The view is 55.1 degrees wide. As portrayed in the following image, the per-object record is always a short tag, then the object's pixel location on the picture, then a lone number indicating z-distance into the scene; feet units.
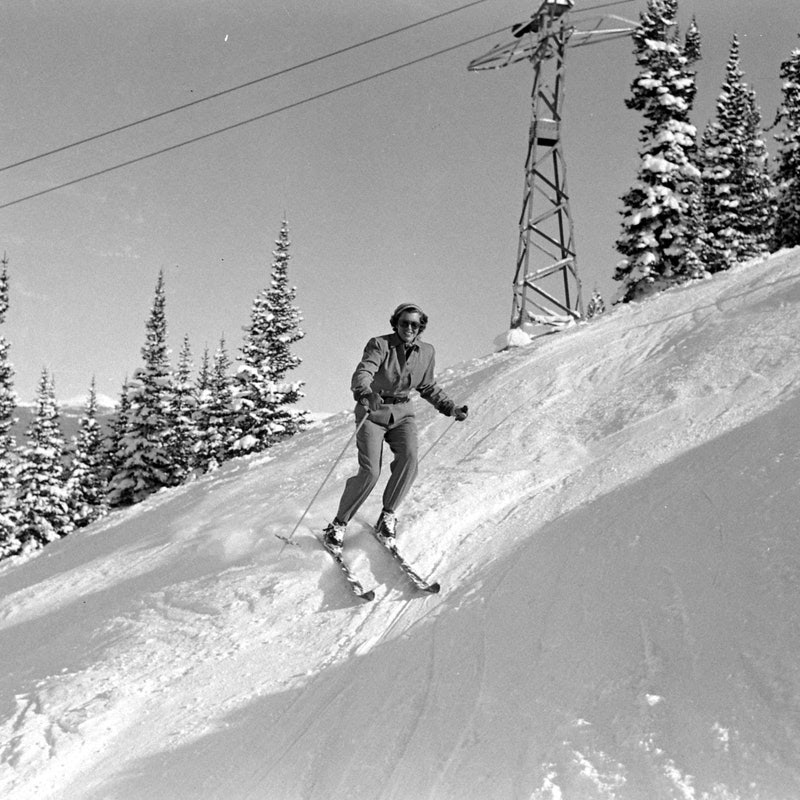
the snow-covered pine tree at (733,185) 123.54
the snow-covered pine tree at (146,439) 121.29
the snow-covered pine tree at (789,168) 108.47
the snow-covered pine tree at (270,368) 114.32
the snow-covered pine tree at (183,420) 129.49
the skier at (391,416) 22.67
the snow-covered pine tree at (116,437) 133.74
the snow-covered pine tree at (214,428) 121.80
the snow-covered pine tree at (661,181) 96.84
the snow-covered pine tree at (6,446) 116.06
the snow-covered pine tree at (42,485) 121.90
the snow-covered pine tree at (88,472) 135.13
